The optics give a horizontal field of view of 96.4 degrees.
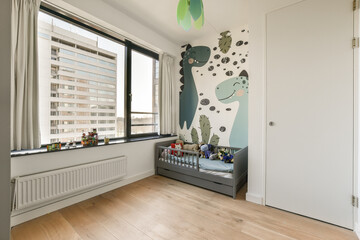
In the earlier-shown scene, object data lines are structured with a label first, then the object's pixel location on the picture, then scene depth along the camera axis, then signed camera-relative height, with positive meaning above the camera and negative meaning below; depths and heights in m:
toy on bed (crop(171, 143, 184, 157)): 2.76 -0.53
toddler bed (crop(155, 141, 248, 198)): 2.16 -0.77
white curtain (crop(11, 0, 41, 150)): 1.60 +0.43
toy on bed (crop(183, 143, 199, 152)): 3.06 -0.54
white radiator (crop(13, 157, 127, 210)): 1.58 -0.74
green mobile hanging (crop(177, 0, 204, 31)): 1.38 +0.96
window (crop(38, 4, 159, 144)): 1.99 +0.55
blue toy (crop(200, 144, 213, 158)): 2.85 -0.56
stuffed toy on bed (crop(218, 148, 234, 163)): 2.56 -0.60
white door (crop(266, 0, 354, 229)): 1.57 +0.11
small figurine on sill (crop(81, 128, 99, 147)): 2.16 -0.28
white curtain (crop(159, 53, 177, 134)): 3.22 +0.49
